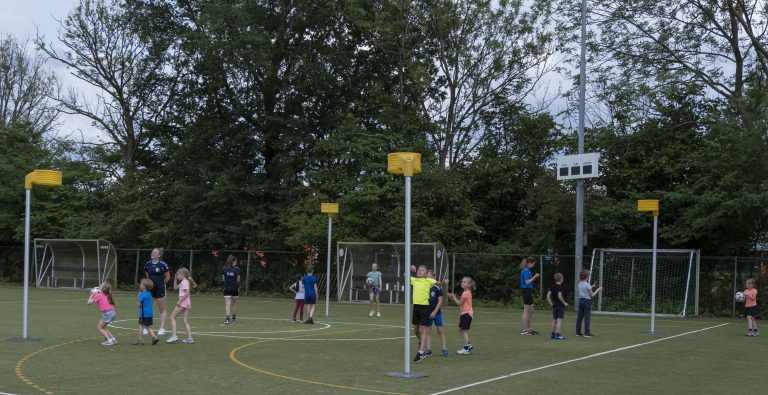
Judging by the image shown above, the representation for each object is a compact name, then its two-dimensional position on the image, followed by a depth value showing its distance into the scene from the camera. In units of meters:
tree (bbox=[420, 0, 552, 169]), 35.72
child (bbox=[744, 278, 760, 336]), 19.44
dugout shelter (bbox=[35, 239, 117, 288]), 37.34
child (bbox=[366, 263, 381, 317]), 24.12
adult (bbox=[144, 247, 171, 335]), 16.42
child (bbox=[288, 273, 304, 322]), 21.19
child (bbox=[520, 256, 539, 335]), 18.67
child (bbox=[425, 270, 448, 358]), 13.55
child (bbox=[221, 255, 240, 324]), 20.16
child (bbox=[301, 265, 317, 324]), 20.88
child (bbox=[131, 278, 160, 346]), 15.16
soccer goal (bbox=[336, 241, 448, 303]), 29.89
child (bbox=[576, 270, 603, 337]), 18.42
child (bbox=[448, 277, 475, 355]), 14.43
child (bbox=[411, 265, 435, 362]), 13.55
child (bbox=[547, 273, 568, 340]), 17.75
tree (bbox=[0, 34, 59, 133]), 55.69
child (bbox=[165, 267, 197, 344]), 15.63
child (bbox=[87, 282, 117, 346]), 15.09
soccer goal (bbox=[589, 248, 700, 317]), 27.19
